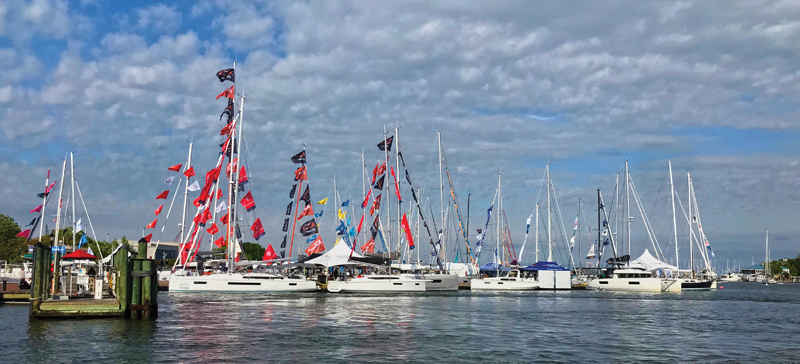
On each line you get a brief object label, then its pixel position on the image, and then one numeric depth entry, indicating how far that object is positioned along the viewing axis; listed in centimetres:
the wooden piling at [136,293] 3753
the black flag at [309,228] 7150
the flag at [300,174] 7688
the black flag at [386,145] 7588
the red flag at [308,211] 7562
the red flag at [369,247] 7814
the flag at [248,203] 6862
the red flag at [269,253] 7356
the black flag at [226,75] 7075
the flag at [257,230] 6838
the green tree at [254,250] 18304
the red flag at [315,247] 7869
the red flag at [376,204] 7787
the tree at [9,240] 11038
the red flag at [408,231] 7455
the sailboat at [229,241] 6581
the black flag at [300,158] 7700
